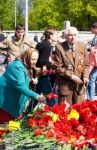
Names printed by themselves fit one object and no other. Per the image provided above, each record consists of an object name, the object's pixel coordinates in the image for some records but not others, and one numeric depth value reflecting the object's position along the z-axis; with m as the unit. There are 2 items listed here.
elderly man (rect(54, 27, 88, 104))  5.43
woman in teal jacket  4.33
